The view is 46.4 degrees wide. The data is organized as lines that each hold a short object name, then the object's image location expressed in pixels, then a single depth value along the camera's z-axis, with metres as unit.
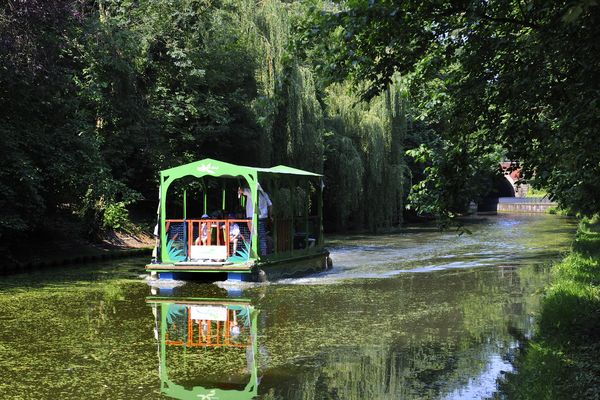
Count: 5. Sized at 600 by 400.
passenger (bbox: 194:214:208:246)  15.52
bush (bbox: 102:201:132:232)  23.36
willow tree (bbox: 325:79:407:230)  31.02
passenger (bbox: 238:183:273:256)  15.27
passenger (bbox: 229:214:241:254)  15.27
